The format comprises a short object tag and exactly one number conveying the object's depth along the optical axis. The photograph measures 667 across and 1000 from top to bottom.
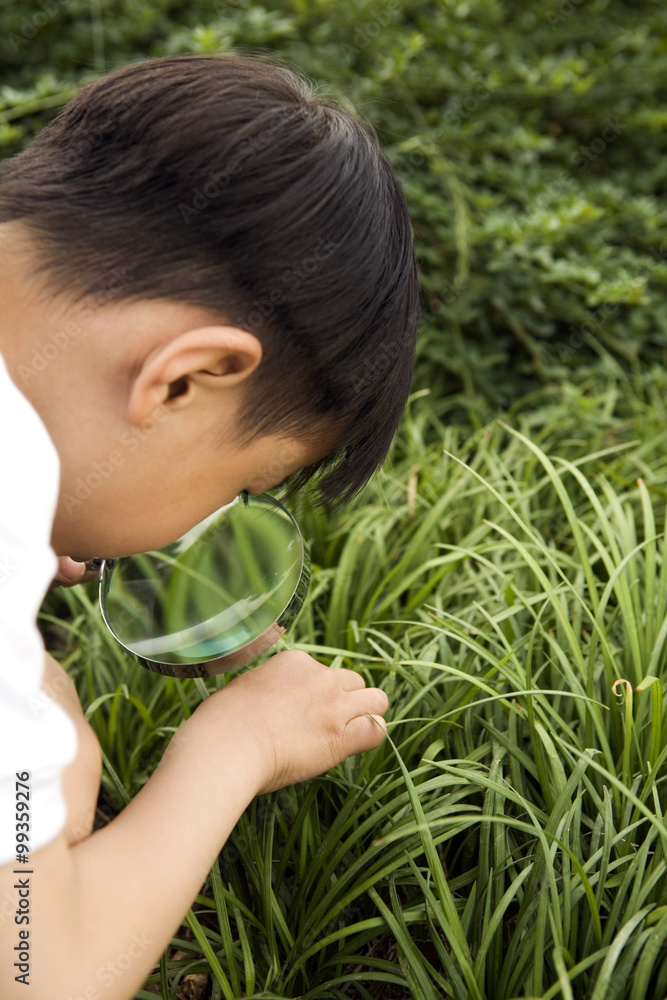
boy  0.70
